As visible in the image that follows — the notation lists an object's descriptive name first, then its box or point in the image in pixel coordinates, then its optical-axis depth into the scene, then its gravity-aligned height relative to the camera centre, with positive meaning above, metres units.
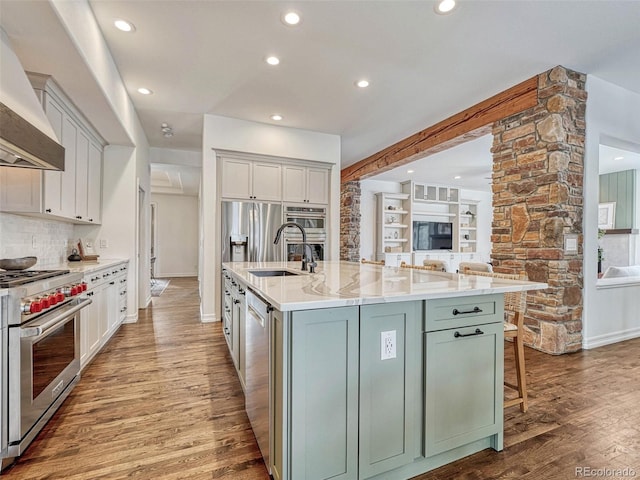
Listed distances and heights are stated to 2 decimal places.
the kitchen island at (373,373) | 1.27 -0.61
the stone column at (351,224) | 7.60 +0.39
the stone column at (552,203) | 3.21 +0.41
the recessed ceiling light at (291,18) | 2.47 +1.77
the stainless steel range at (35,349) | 1.61 -0.66
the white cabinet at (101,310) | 2.75 -0.74
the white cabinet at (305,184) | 5.00 +0.90
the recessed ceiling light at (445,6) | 2.31 +1.75
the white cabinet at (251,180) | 4.62 +0.90
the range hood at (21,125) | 1.72 +0.66
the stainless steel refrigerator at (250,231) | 4.59 +0.12
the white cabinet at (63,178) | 2.52 +0.55
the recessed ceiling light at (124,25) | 2.55 +1.76
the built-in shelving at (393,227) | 8.30 +0.36
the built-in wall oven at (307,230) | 5.00 +0.16
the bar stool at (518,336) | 2.08 -0.63
